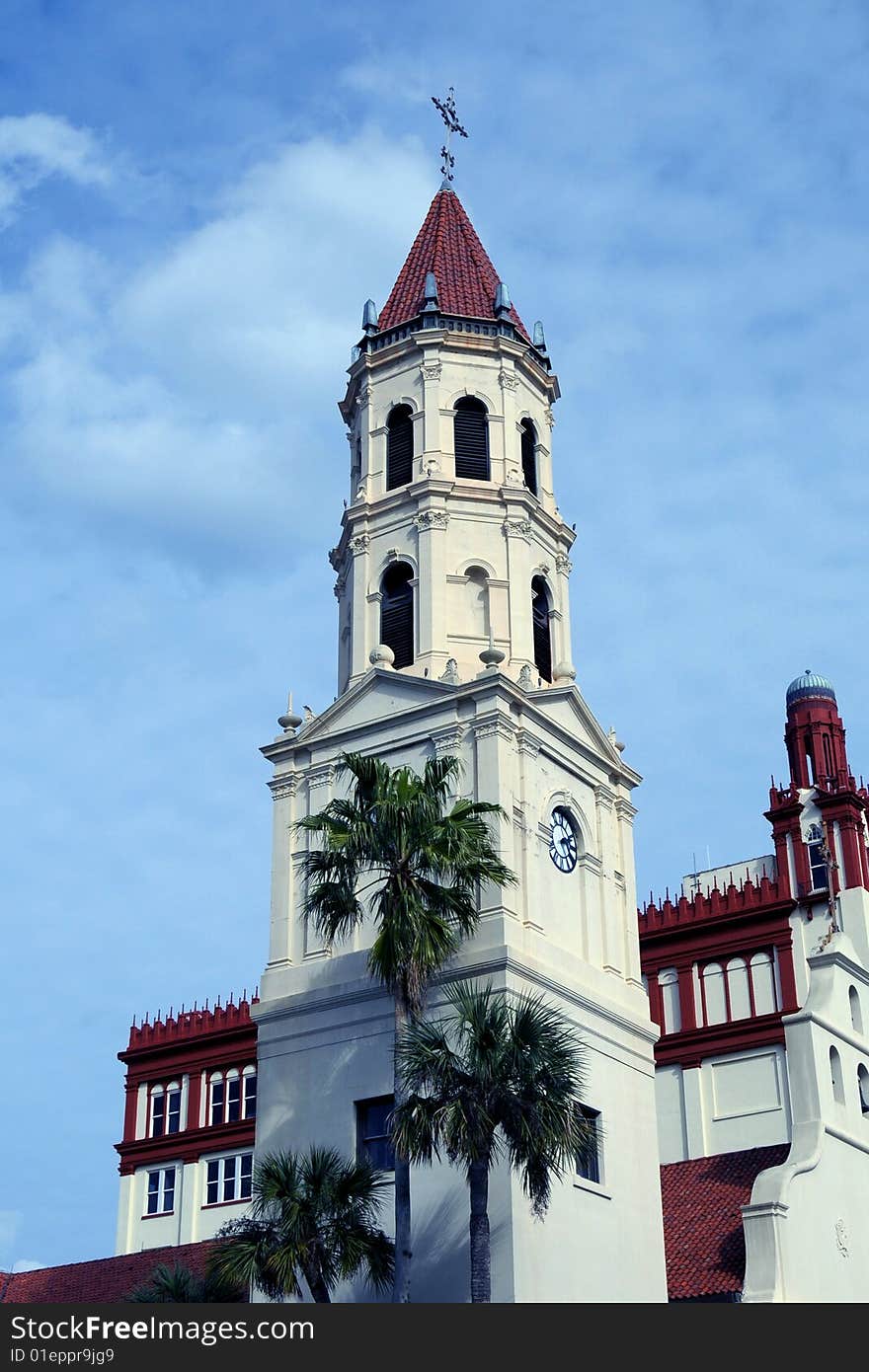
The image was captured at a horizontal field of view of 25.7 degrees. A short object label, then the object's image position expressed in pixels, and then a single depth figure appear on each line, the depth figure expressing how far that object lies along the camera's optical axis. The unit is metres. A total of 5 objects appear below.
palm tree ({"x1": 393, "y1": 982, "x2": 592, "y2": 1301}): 30.58
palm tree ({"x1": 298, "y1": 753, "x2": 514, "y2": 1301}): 32.97
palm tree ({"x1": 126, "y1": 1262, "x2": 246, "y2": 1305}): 34.47
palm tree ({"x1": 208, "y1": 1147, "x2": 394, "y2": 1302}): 31.33
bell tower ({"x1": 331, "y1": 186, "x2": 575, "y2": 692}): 43.47
